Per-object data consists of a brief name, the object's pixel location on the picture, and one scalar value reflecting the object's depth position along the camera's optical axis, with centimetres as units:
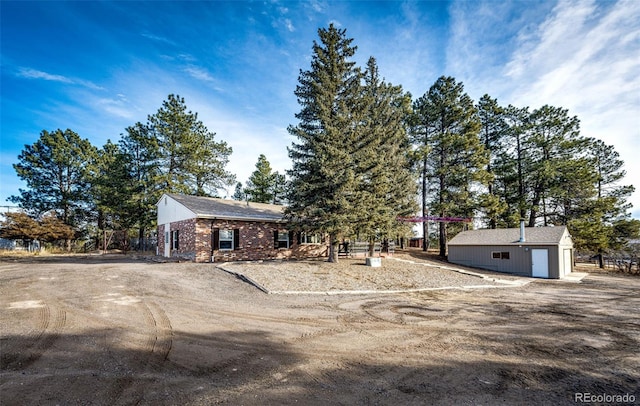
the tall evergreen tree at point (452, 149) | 2673
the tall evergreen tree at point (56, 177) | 2838
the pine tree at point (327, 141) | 1573
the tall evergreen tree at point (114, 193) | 2741
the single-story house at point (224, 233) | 1739
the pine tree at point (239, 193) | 4238
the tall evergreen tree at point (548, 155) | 2658
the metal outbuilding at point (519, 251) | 1970
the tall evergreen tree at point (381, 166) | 1675
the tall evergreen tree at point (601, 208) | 2466
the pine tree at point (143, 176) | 2759
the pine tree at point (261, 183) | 3619
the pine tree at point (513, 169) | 2875
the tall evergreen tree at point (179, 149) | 2855
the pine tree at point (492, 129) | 3019
